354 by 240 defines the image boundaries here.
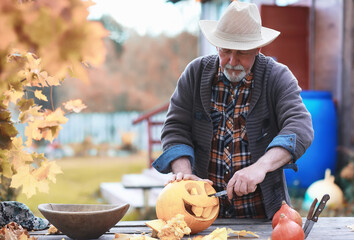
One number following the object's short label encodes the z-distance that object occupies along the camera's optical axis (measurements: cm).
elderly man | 206
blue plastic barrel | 565
